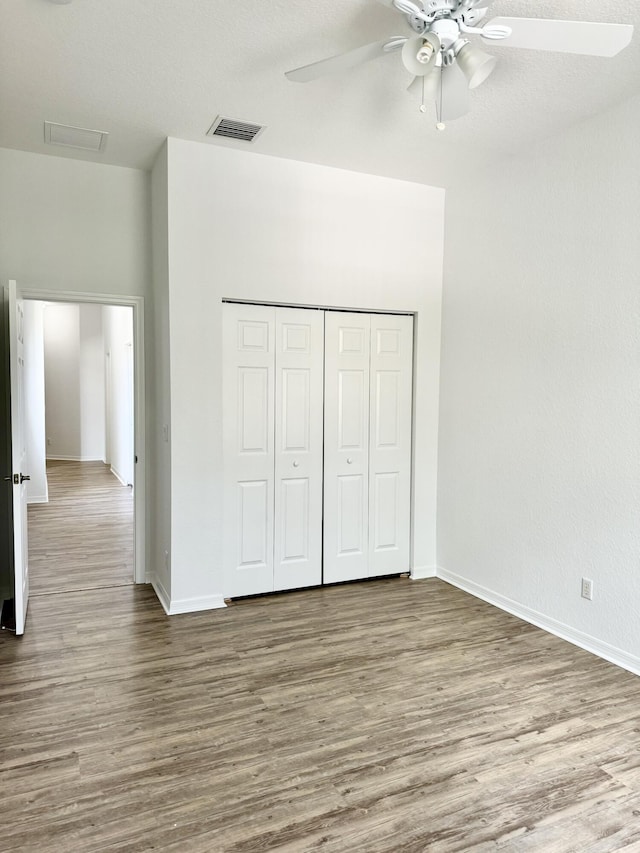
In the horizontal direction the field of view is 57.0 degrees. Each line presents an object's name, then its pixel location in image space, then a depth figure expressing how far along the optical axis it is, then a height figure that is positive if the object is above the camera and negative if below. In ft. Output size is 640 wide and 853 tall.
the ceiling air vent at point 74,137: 11.51 +5.12
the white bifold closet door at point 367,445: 14.30 -1.28
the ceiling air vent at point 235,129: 11.30 +5.17
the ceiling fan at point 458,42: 6.64 +4.20
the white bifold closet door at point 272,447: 13.24 -1.26
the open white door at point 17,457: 11.30 -1.32
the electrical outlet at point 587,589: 10.89 -3.57
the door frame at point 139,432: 14.02 -0.99
